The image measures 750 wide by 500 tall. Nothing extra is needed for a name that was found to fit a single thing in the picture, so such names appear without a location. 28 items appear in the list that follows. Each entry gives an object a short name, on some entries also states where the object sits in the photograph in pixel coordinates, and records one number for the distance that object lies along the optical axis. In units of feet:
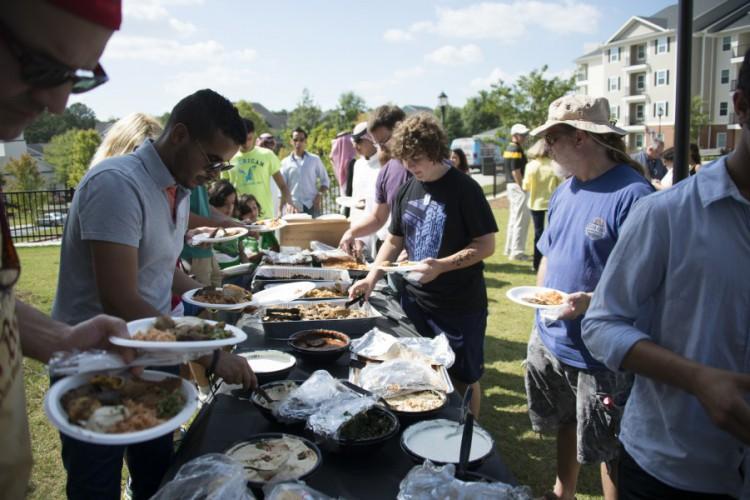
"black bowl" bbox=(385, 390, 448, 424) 5.48
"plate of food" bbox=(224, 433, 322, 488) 4.27
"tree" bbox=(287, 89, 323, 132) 151.62
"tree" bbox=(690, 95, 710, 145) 97.11
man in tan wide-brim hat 7.07
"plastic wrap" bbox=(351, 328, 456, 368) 7.14
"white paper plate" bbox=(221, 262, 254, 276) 14.01
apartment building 113.29
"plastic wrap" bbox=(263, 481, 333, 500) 3.92
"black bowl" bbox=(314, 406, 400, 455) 4.64
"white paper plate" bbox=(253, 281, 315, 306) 7.48
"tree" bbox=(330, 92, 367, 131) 136.98
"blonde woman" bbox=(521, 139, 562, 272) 23.62
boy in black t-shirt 9.34
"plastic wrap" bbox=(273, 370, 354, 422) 5.32
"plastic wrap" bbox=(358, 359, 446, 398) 6.17
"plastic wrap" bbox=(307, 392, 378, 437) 4.82
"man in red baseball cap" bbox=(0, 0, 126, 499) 2.49
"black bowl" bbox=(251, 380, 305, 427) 5.30
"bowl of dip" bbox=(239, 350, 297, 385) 6.56
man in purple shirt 12.27
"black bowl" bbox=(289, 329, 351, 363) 7.20
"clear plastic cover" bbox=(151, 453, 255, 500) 3.86
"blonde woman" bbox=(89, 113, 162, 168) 9.20
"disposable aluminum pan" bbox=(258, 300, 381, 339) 8.32
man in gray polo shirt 5.30
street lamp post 52.75
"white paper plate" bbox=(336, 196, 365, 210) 16.85
